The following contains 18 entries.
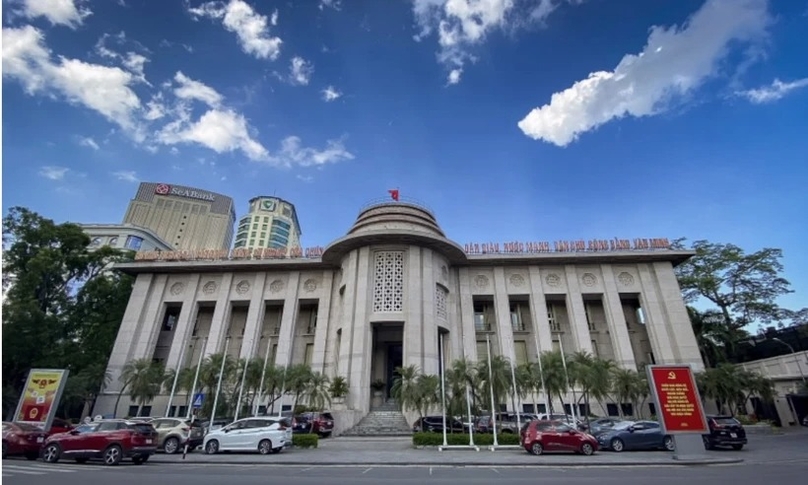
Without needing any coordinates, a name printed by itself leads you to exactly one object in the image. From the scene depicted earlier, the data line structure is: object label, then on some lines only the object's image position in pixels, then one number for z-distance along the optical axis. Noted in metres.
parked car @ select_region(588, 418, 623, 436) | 19.69
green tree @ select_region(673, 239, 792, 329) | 38.28
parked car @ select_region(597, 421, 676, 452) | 18.48
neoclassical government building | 33.88
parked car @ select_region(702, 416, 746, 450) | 18.16
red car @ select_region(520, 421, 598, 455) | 16.66
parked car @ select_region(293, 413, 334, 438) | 25.09
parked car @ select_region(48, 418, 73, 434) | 22.52
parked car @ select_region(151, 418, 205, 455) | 18.02
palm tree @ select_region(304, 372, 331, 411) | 28.41
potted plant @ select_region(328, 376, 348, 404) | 29.94
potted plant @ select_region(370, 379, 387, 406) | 33.16
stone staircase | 27.53
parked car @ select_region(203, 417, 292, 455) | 17.83
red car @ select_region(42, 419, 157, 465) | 14.39
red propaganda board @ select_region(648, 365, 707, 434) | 15.04
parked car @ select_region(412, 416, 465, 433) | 23.10
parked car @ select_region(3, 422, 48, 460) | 15.81
